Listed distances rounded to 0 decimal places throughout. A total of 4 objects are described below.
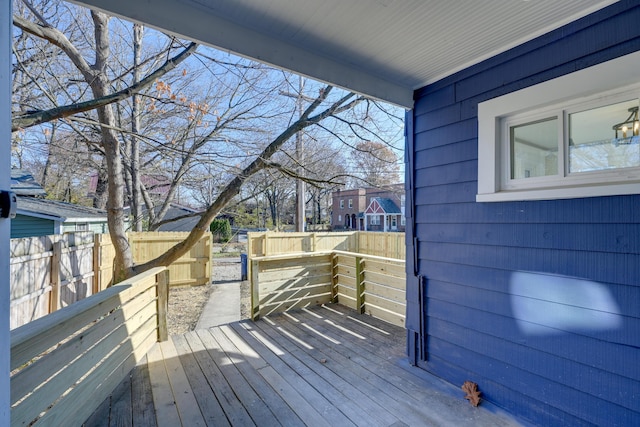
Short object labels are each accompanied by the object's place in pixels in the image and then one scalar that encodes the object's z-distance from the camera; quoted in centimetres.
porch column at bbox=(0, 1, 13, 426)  69
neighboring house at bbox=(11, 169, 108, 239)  522
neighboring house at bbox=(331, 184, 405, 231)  2247
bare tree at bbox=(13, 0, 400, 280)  377
